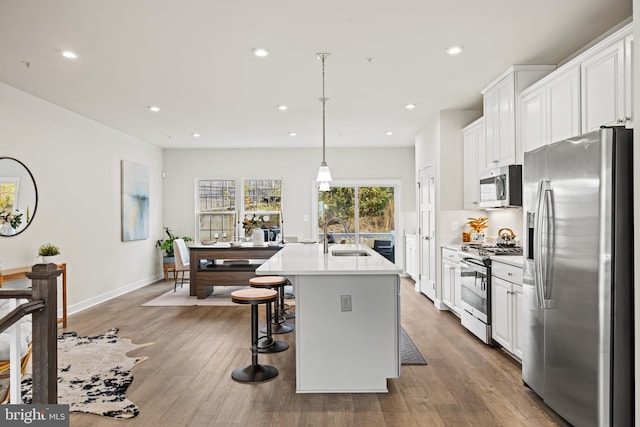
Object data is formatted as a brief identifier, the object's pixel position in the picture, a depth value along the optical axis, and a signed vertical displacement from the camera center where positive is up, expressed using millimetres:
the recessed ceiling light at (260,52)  3736 +1360
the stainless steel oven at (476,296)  4137 -845
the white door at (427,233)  6292 -330
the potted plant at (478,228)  5508 -213
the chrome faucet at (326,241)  4165 -295
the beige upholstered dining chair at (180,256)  7270 -760
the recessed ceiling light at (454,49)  3742 +1382
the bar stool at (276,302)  4113 -1048
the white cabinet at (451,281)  5164 -856
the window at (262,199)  9109 +243
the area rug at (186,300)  6379 -1336
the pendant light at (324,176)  4375 +340
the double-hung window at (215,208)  9133 +56
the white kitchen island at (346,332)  3129 -857
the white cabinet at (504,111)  4250 +1025
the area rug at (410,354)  3771 -1283
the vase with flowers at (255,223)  7370 -215
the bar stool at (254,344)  3385 -1055
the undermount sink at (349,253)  4195 -400
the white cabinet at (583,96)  2803 +853
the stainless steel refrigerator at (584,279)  2293 -382
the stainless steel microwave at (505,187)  4219 +240
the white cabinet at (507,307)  3561 -811
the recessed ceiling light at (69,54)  3749 +1342
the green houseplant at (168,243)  8398 -616
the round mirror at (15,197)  4652 +151
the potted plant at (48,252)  4922 -466
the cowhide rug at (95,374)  2947 -1307
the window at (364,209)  9062 +39
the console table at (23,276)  4332 -661
